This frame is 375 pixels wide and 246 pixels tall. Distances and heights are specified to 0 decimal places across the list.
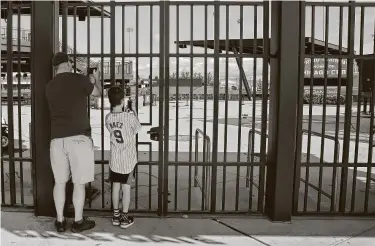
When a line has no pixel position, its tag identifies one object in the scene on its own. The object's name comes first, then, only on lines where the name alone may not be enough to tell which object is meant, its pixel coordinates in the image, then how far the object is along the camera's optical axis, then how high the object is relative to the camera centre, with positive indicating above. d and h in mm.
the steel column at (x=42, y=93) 4438 +18
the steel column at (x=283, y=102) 4402 -58
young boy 4219 -506
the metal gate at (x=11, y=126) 4723 -404
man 3990 -367
